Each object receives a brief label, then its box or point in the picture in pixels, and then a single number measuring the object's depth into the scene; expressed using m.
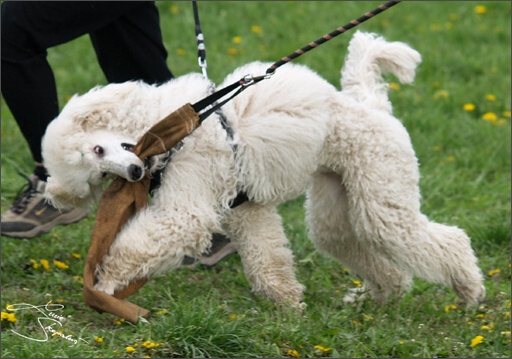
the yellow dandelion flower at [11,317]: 7.85
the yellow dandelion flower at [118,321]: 8.18
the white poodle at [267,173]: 7.89
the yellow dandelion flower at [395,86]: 15.61
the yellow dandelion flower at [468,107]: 15.43
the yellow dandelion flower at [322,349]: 7.64
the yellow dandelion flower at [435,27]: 18.33
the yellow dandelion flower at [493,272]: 10.47
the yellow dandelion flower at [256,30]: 17.92
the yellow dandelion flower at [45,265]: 9.72
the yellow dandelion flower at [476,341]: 8.16
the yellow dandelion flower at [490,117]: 15.13
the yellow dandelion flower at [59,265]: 9.82
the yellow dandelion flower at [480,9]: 19.32
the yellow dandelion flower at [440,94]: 15.71
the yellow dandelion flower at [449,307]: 9.25
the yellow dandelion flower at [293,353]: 7.55
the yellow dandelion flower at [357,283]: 10.12
